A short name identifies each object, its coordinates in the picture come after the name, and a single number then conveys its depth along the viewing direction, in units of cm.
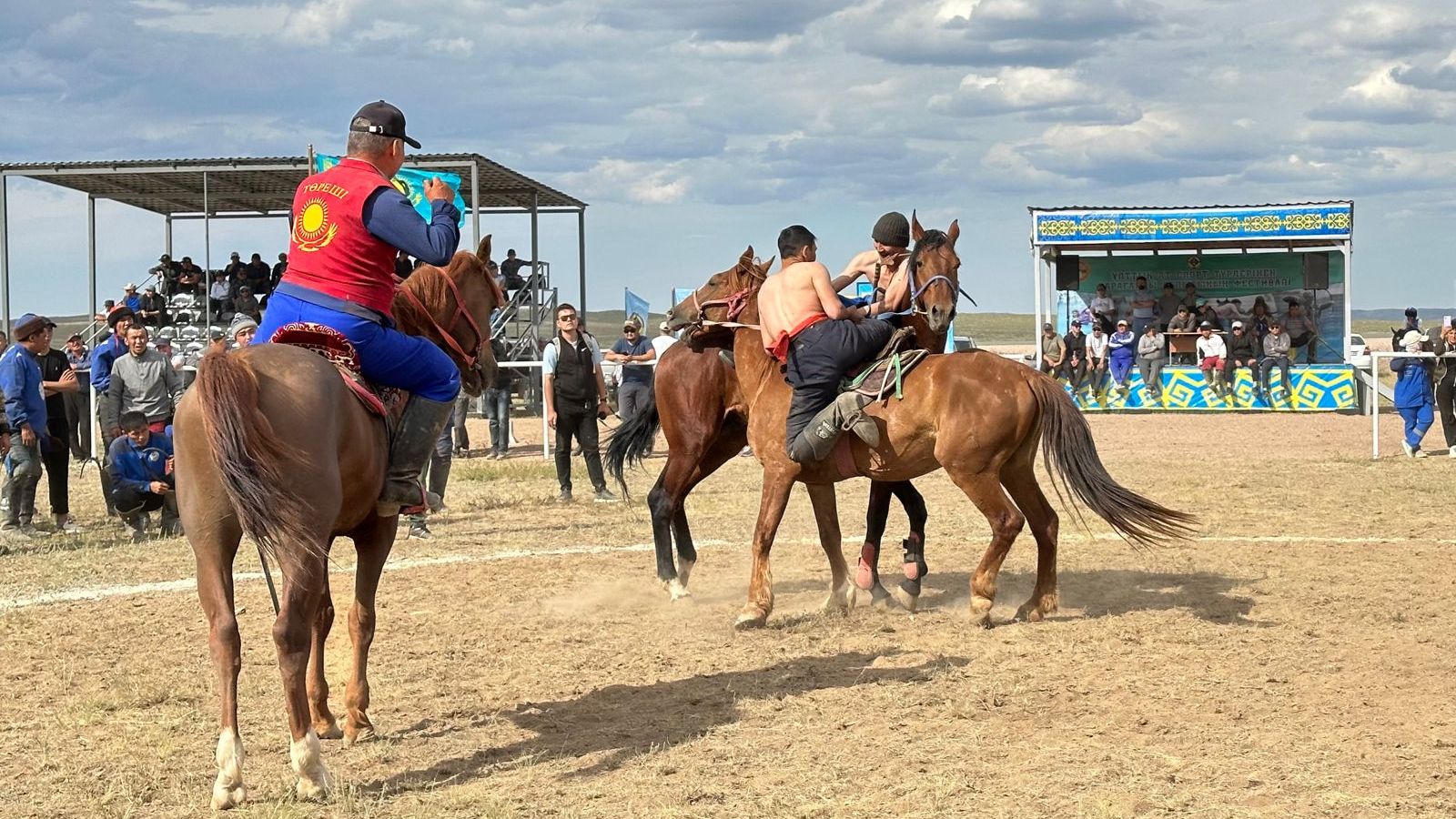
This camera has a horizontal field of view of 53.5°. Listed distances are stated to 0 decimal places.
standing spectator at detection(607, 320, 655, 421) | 1767
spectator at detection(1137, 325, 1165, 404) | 2633
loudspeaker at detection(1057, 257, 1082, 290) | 2886
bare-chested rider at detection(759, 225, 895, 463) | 769
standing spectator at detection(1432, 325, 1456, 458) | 1700
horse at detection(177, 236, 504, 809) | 464
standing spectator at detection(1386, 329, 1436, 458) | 1703
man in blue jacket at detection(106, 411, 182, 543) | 1172
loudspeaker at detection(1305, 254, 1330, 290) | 2814
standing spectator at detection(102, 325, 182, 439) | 1193
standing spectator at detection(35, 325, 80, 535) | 1273
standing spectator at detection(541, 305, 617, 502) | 1366
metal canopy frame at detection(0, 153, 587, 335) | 2352
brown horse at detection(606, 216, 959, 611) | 883
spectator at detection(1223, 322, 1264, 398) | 2598
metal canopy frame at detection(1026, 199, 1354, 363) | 2664
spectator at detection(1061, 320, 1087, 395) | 2656
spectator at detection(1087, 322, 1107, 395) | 2664
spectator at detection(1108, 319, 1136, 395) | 2653
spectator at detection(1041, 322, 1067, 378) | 2535
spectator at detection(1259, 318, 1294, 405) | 2559
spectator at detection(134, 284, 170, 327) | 2556
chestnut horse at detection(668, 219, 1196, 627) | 761
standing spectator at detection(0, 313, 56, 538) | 1174
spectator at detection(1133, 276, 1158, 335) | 2811
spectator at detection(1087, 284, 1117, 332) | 2761
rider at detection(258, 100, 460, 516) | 522
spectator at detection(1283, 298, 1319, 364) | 2697
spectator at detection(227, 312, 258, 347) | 1156
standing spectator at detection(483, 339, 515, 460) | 1880
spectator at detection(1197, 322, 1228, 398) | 2581
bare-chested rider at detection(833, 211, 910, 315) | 802
